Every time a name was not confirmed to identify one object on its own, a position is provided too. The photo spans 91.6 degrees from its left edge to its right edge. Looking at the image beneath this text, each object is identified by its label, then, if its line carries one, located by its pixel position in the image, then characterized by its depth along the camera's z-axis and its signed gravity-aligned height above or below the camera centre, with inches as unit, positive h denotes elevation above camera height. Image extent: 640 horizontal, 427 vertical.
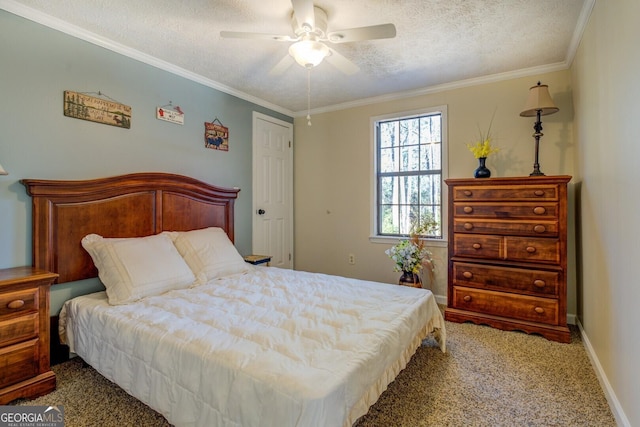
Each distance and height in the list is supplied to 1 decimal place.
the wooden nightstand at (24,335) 66.6 -27.0
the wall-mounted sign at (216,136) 131.0 +33.9
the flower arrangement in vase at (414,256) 130.9 -18.4
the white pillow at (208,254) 101.0 -13.7
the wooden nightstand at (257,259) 132.3 -19.7
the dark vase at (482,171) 117.6 +16.0
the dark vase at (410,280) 131.0 -28.3
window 143.3 +21.0
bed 46.5 -22.7
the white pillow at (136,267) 80.9 -14.7
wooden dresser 100.8 -14.2
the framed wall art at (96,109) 91.9 +32.8
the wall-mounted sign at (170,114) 114.0 +37.6
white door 155.2 +13.0
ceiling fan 74.0 +45.3
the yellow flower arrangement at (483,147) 119.0 +26.2
